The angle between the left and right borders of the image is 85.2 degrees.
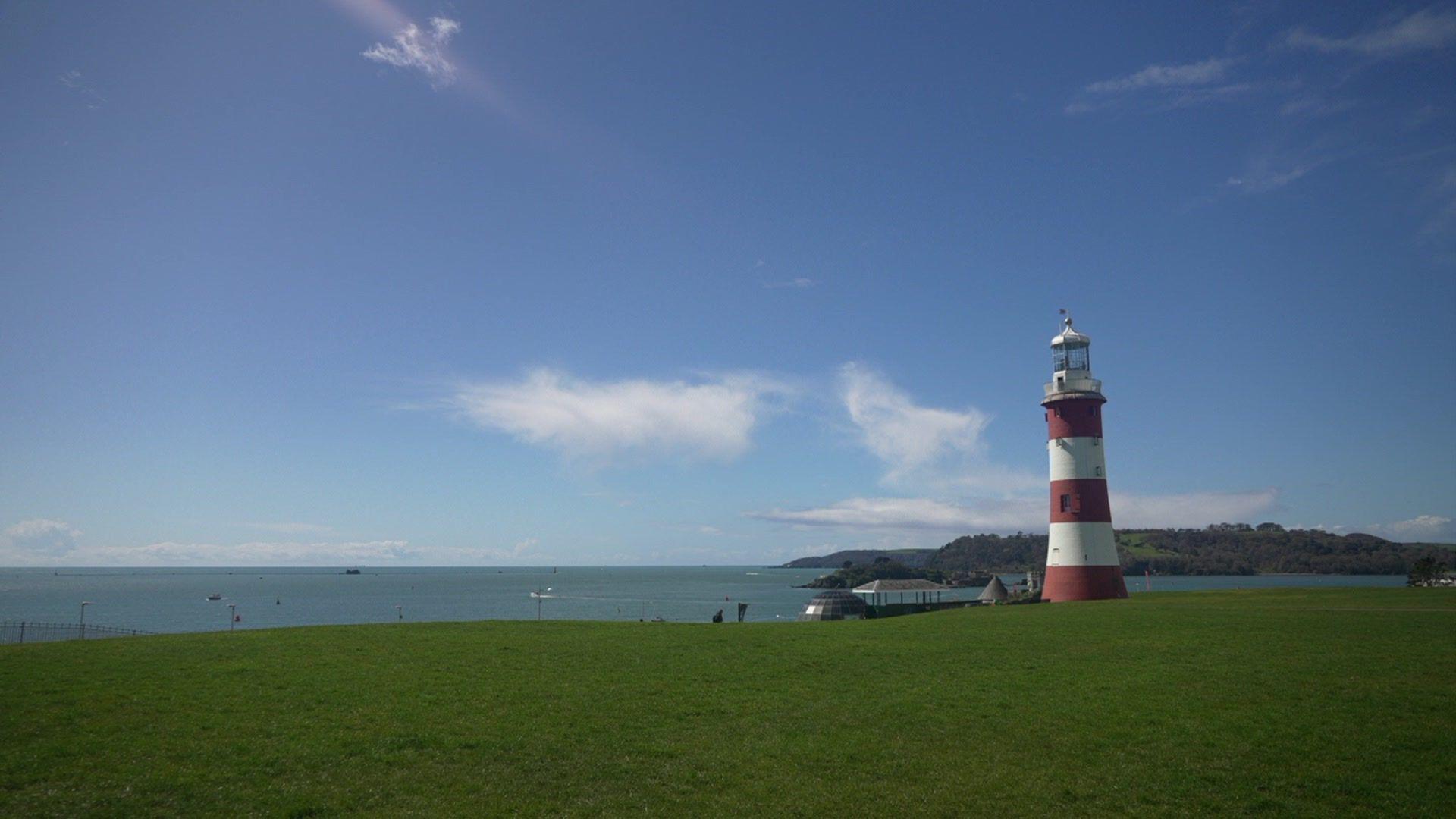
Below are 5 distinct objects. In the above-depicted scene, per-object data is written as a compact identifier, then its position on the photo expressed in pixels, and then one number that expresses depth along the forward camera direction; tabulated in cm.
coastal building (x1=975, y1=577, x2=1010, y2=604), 6048
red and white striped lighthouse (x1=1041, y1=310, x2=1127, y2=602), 4159
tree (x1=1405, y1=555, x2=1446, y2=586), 6669
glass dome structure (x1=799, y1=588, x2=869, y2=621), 5016
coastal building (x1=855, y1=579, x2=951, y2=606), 7012
